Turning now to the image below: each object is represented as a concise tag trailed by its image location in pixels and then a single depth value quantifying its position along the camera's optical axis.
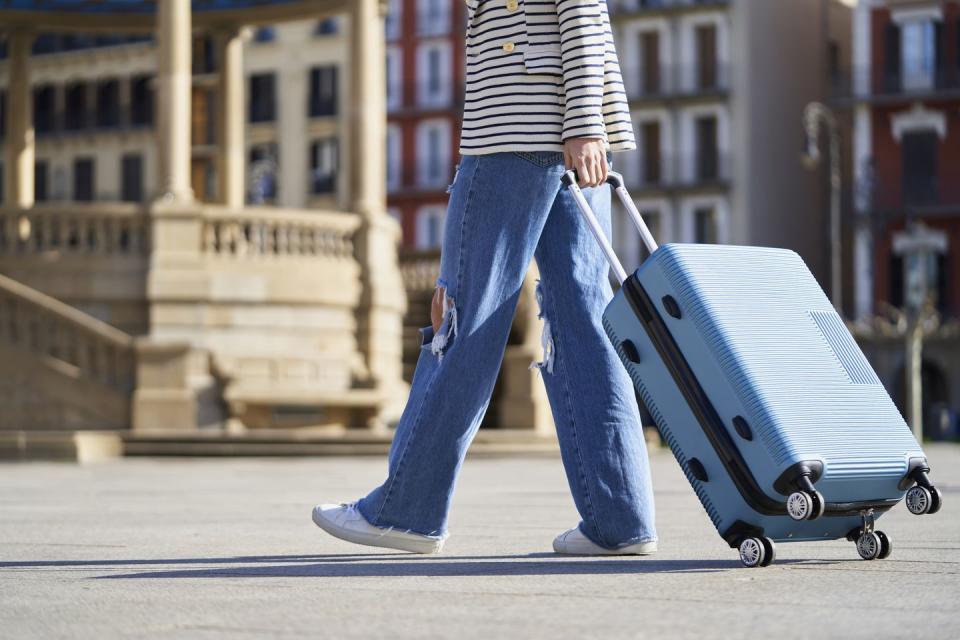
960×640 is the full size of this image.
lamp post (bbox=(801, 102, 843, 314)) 42.47
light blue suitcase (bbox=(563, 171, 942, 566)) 5.77
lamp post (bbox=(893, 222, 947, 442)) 59.38
